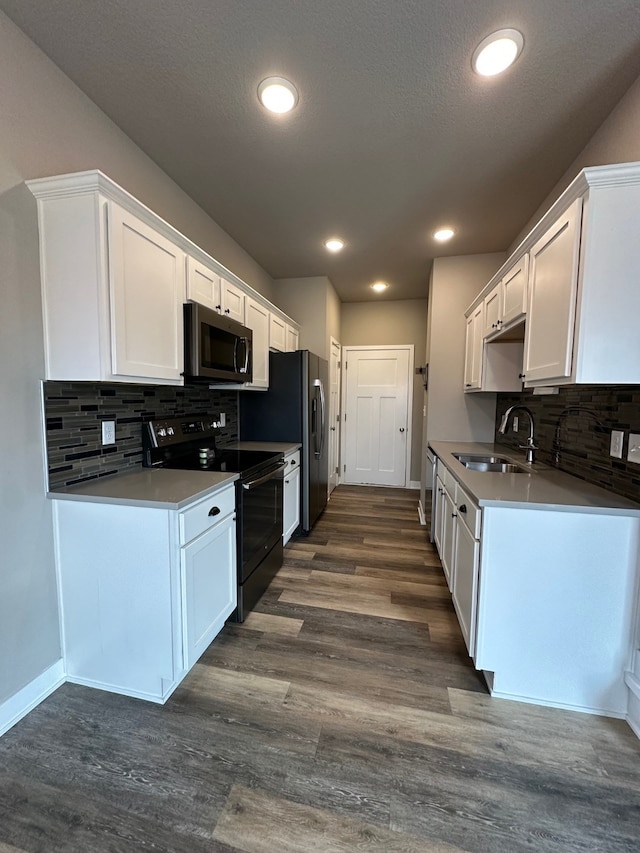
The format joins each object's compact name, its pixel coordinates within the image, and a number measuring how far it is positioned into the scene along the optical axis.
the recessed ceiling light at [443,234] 3.04
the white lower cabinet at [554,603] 1.50
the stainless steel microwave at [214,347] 2.01
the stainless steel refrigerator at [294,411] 3.28
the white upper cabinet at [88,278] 1.44
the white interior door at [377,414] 5.27
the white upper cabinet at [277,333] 3.42
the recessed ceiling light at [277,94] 1.62
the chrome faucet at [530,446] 2.48
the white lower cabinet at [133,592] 1.50
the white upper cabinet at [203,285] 2.08
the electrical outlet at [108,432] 1.83
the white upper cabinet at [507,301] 2.04
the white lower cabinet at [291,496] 2.96
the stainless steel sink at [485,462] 2.70
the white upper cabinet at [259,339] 2.94
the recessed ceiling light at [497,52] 1.41
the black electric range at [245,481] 2.07
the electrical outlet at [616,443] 1.65
